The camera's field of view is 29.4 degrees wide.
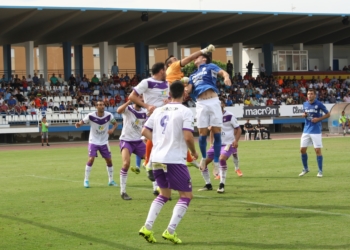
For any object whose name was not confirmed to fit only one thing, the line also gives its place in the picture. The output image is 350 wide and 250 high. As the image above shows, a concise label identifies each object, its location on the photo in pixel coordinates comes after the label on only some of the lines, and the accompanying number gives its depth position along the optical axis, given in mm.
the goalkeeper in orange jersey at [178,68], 12539
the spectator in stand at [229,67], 53894
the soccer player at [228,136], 15354
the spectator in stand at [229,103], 50625
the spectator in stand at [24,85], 47719
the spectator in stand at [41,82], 48969
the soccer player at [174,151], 8641
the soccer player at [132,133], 14203
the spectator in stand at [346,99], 57406
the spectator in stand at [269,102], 53381
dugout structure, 46781
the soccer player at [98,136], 16156
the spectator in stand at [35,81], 48844
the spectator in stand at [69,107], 45969
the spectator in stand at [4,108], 43531
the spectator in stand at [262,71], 61625
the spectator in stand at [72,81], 50075
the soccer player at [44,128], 41612
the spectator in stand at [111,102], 48188
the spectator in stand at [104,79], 51719
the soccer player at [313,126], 16969
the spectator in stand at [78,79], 51022
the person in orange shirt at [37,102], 45156
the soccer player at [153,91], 12086
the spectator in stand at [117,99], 48856
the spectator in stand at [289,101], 54156
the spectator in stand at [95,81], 51344
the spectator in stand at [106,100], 47600
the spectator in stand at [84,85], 50162
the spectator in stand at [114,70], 55538
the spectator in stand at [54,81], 49675
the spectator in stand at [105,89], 50156
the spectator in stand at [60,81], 50112
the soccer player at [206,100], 13320
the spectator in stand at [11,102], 44594
